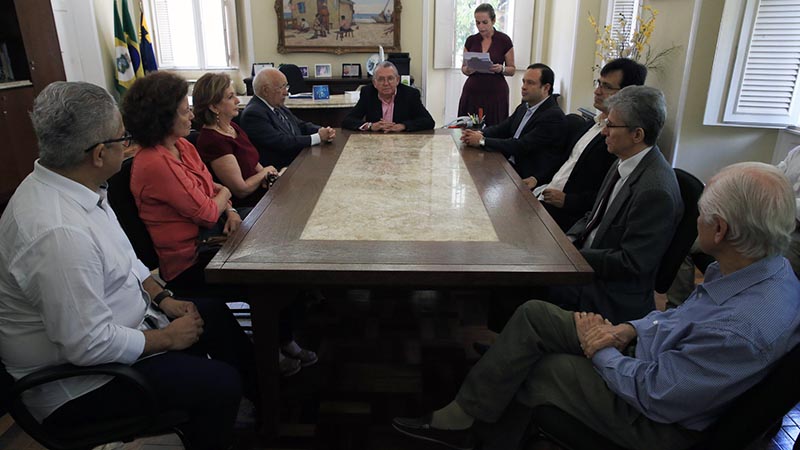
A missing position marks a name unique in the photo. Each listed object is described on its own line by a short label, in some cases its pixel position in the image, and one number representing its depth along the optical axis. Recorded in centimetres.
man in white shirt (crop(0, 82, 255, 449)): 116
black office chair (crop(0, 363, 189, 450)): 115
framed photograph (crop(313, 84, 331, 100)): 484
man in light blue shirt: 107
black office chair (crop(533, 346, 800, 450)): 99
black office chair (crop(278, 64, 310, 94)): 555
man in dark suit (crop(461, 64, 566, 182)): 291
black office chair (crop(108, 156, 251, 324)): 180
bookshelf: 433
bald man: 300
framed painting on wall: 665
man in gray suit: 168
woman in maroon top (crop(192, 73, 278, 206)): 237
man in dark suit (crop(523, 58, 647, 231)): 236
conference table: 143
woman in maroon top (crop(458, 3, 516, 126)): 522
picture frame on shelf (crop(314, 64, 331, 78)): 682
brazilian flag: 618
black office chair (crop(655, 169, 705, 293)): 172
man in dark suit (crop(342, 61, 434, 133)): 361
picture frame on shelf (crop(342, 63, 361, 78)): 682
